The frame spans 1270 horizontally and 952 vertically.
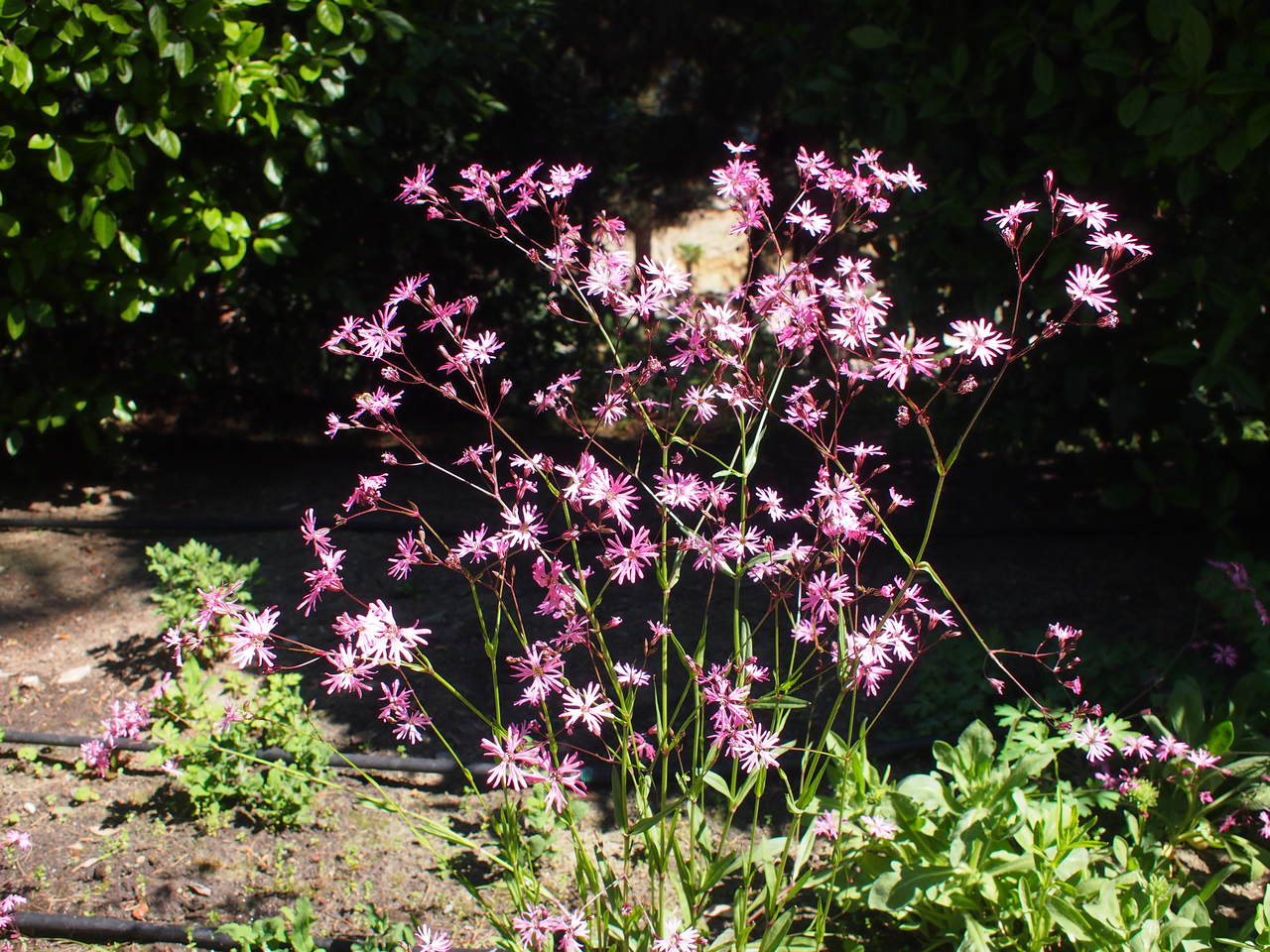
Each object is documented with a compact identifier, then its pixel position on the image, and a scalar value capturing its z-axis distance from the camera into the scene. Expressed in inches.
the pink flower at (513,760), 29.1
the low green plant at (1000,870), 34.4
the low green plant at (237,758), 43.2
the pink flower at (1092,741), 33.6
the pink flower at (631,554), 29.6
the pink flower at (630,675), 31.8
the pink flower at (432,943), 31.4
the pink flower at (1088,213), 30.0
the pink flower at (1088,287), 29.0
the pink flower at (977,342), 28.6
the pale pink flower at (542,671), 29.9
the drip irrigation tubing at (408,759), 46.7
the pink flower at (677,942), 30.7
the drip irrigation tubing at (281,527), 67.0
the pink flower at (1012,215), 30.3
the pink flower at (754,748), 30.6
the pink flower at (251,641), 28.5
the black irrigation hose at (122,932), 39.1
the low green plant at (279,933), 37.0
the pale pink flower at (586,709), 29.4
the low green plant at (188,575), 50.6
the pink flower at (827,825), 36.1
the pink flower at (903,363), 28.4
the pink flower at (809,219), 31.7
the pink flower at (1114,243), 29.0
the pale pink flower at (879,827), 34.1
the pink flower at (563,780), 30.1
